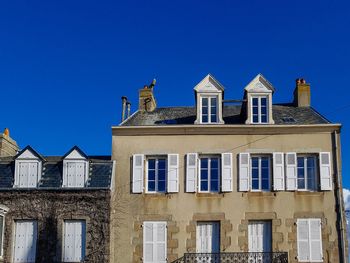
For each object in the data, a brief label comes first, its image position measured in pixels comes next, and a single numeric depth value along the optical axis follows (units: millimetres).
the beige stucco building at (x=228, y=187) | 21844
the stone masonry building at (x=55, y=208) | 21578
